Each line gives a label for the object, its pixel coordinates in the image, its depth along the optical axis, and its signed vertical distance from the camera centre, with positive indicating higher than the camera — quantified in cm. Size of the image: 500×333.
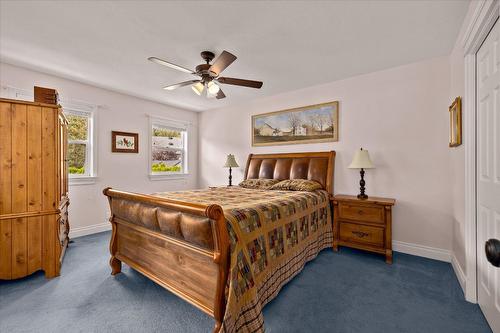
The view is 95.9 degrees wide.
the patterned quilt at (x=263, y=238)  158 -70
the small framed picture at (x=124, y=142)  429 +48
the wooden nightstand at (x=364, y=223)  285 -77
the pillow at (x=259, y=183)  381 -30
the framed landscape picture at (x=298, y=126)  382 +76
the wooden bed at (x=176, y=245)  155 -68
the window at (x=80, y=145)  384 +39
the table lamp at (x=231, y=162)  473 +9
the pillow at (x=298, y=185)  339 -30
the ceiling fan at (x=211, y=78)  239 +104
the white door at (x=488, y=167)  159 -1
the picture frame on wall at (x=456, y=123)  225 +46
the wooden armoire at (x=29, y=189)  231 -24
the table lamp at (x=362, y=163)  311 +4
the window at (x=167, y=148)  503 +44
